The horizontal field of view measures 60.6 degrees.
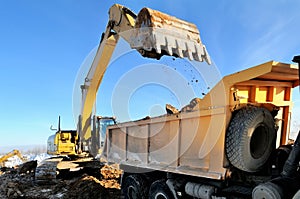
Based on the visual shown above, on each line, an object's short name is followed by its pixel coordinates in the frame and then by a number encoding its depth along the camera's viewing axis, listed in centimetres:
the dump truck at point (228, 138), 337
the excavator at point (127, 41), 421
